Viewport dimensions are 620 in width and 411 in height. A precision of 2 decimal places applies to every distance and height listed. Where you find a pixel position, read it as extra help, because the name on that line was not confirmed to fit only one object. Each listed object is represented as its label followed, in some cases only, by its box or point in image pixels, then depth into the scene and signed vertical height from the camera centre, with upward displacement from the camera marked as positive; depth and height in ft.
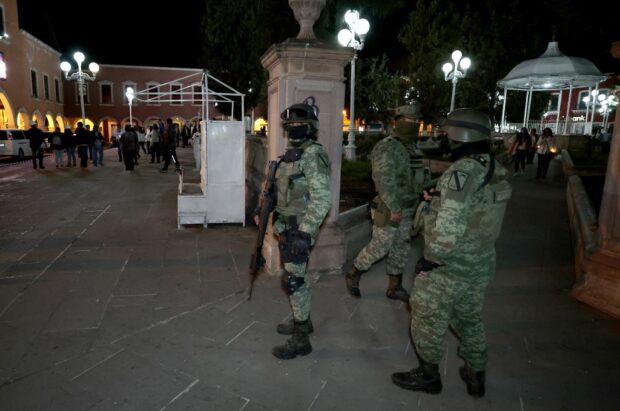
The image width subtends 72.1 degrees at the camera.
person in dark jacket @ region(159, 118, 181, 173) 47.96 -0.95
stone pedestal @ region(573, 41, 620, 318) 13.76 -3.56
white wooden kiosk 23.03 -2.49
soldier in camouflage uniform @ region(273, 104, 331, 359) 10.62 -1.71
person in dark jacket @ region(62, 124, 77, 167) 51.16 -1.51
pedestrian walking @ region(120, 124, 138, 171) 48.60 -1.41
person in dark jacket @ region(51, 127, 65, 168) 50.39 -1.83
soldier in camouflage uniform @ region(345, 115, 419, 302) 13.70 -2.29
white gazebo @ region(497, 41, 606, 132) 52.95 +9.07
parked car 67.72 -2.29
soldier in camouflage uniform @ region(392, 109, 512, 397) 8.46 -2.29
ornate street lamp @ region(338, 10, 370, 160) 44.78 +11.29
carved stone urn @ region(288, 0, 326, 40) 16.22 +4.75
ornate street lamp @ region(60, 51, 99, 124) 61.62 +9.67
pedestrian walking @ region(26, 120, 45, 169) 49.83 -1.34
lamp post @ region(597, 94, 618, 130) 105.09 +10.76
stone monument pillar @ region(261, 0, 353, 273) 15.70 +1.71
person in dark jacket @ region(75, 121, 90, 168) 52.34 -1.43
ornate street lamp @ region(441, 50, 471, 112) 53.96 +10.18
